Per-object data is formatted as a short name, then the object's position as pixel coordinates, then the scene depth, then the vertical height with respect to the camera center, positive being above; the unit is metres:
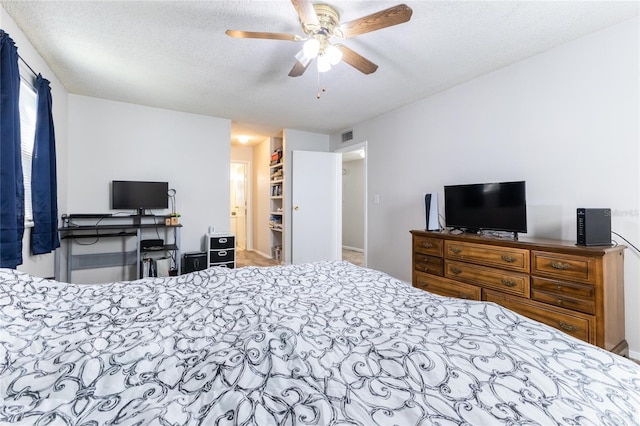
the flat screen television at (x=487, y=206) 2.38 +0.08
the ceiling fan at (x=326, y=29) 1.63 +1.20
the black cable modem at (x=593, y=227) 1.92 -0.09
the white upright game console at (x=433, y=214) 3.00 +0.01
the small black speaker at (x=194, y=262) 3.88 -0.65
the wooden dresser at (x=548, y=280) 1.82 -0.50
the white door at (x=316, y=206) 4.82 +0.16
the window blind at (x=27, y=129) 2.42 +0.77
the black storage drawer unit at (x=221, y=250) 4.08 -0.51
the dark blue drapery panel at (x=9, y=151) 1.86 +0.44
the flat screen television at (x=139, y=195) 3.64 +0.27
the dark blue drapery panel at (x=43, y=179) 2.47 +0.34
